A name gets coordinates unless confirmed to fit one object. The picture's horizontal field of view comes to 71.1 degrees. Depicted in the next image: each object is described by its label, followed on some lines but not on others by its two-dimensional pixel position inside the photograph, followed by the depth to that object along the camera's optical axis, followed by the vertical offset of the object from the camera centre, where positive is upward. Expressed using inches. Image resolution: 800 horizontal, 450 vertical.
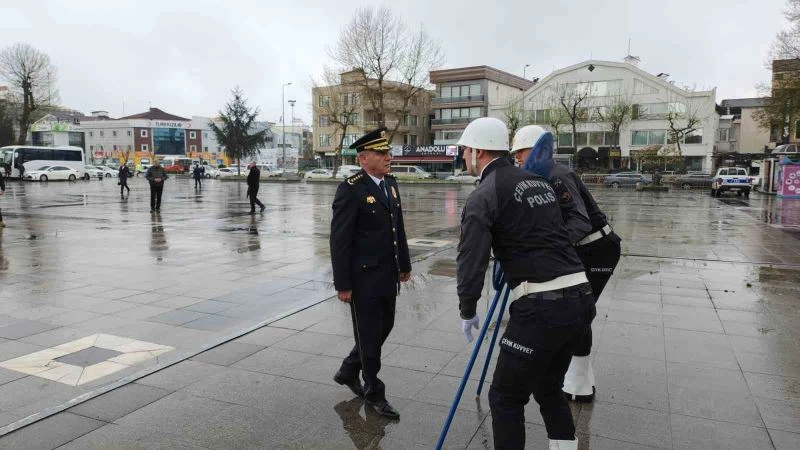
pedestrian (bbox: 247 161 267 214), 708.7 -15.4
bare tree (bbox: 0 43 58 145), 2042.3 +339.1
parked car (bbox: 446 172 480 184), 1861.3 -24.0
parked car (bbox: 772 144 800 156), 1182.6 +46.2
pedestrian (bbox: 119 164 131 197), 1053.8 -5.5
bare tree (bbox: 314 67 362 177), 1812.5 +293.7
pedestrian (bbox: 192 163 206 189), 1391.5 -7.6
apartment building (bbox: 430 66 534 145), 2694.4 +370.4
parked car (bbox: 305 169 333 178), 2095.2 -5.0
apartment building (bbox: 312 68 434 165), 2672.2 +248.7
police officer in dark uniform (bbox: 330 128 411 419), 139.5 -20.7
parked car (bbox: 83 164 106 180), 2105.1 +0.4
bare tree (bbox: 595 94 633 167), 2124.8 +223.0
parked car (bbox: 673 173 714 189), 1667.1 -29.7
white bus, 1734.7 +47.9
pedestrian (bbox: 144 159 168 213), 711.1 -11.4
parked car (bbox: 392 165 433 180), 2078.0 -1.8
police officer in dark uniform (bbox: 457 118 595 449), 99.3 -19.2
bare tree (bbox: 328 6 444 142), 1739.7 +354.7
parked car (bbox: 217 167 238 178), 2316.6 -0.6
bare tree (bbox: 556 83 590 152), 2165.0 +280.8
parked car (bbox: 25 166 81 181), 1708.9 -2.7
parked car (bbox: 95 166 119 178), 2247.8 +0.3
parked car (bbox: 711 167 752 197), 1232.8 -28.6
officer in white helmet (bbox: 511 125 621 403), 125.6 -13.7
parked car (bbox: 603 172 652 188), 1696.6 -24.1
